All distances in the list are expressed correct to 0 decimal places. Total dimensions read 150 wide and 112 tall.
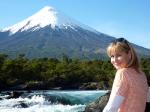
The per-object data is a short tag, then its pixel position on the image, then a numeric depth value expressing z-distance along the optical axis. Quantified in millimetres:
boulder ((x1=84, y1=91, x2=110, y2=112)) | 6629
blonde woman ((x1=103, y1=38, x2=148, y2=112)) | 1283
